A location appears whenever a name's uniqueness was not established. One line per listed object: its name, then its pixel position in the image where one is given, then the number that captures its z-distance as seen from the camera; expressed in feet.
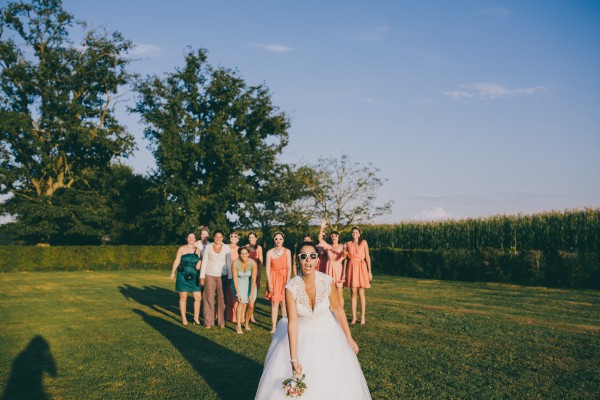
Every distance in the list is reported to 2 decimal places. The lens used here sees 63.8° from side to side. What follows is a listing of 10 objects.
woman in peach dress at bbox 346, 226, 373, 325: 39.17
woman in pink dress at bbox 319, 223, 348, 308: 39.58
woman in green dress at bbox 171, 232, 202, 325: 39.60
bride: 15.23
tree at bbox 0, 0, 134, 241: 125.08
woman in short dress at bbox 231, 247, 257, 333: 36.86
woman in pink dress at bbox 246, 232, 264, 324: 39.86
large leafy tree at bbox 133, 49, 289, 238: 132.98
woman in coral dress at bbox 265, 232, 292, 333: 36.58
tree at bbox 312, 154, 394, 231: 168.66
